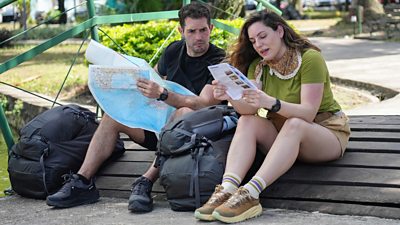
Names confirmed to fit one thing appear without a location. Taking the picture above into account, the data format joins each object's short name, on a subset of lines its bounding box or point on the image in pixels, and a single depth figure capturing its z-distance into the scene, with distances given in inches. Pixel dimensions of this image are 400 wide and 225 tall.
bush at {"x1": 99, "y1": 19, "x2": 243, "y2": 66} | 377.7
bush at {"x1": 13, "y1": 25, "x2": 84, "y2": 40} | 944.9
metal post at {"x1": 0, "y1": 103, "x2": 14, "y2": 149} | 217.2
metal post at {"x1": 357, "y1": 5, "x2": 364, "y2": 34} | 842.7
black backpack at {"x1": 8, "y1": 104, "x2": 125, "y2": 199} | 195.5
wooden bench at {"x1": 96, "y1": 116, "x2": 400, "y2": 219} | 162.9
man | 183.8
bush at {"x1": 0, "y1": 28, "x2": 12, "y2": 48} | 847.1
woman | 163.2
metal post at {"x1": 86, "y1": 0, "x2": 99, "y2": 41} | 242.8
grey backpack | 170.6
